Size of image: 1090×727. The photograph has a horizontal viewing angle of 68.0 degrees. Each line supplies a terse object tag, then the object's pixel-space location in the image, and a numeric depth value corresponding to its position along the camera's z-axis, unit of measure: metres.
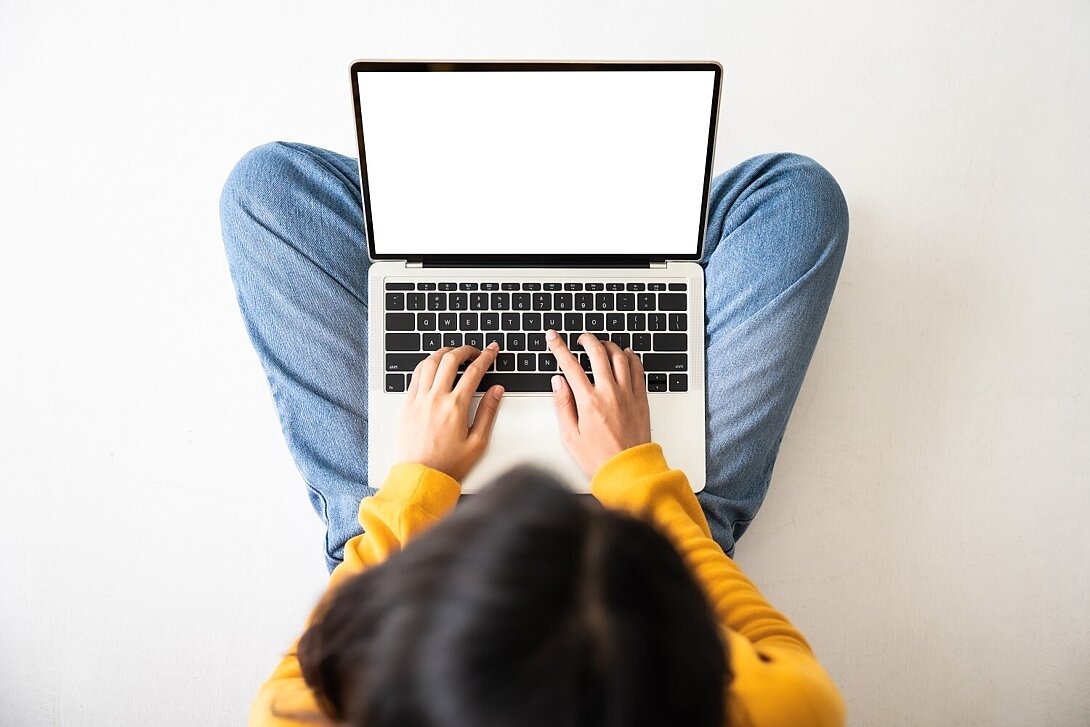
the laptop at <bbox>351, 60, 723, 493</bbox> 0.71
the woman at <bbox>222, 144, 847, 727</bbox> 0.40
